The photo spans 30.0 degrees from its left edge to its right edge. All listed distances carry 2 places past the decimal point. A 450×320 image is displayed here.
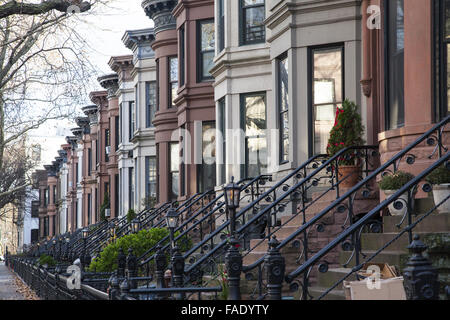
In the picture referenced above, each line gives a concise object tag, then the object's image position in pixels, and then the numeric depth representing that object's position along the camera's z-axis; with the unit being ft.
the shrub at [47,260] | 92.39
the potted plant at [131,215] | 100.17
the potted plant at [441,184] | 34.76
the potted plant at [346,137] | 47.80
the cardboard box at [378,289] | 28.45
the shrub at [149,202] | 106.73
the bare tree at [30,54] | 60.18
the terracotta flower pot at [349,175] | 47.21
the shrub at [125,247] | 63.87
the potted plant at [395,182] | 38.60
